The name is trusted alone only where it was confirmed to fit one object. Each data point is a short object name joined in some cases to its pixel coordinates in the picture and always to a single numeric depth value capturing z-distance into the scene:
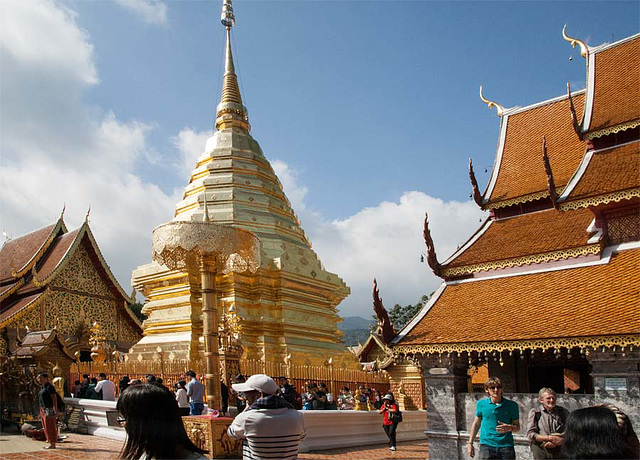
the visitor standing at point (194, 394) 11.67
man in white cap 4.55
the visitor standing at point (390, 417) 13.14
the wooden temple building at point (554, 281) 9.43
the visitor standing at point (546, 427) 6.23
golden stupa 19.75
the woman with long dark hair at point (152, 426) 2.86
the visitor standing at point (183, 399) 11.58
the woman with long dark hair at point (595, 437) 2.95
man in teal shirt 6.59
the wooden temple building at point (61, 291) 23.16
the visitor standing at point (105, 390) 13.38
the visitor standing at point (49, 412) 9.90
